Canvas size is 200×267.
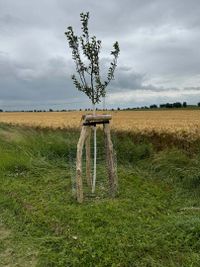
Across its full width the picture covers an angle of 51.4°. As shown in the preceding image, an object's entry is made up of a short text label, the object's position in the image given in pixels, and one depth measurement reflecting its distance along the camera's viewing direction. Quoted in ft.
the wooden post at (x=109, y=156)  13.33
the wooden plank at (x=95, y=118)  12.67
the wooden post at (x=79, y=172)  12.49
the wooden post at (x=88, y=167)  14.17
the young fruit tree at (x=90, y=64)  13.66
